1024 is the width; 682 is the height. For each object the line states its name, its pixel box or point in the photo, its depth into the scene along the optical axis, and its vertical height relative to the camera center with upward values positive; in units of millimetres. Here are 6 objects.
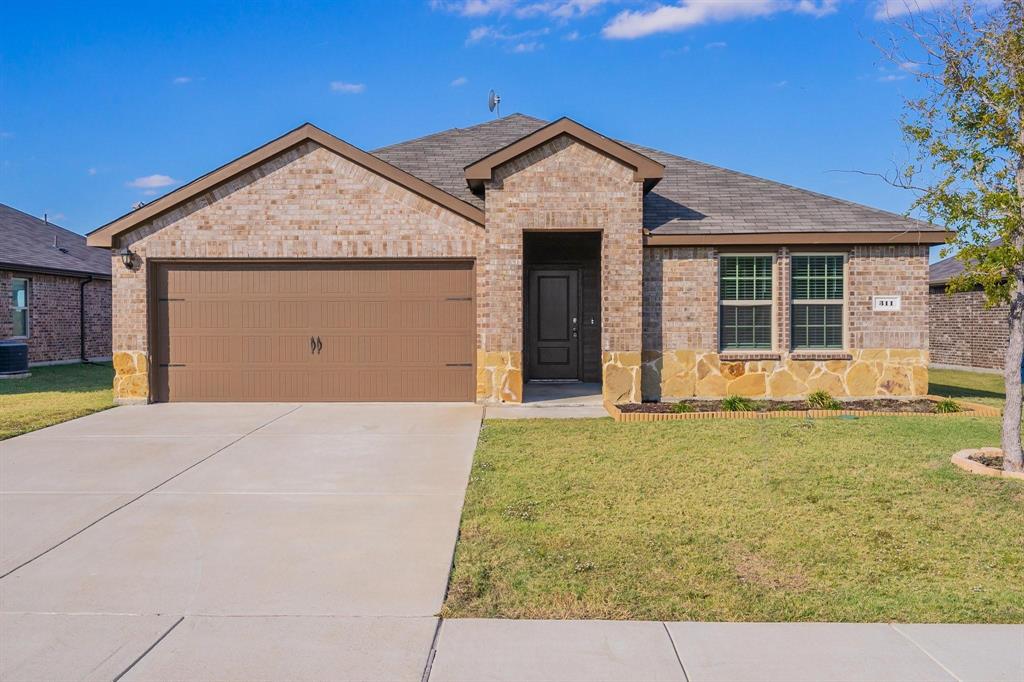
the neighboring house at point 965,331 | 19953 -162
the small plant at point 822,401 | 11516 -1238
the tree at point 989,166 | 7113 +1626
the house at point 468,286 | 12109 +700
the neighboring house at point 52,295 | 20234 +975
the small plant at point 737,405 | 11398 -1273
